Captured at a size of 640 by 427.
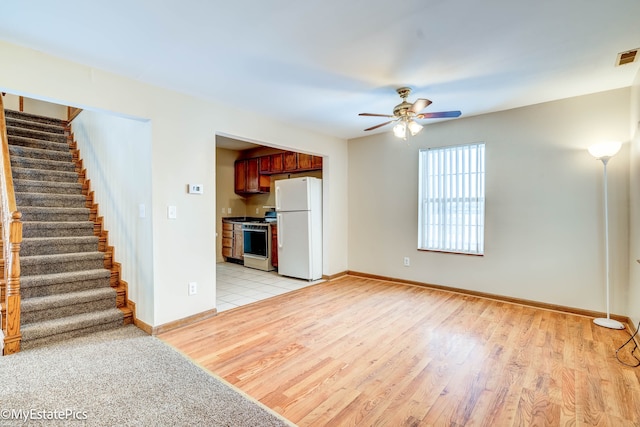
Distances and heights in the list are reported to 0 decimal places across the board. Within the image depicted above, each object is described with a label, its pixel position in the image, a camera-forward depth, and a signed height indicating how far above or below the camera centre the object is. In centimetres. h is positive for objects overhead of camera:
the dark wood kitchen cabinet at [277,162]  595 +104
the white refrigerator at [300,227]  476 -22
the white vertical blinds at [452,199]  393 +19
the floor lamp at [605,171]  284 +41
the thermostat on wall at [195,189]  310 +27
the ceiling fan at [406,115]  291 +100
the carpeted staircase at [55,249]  281 -39
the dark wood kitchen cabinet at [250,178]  647 +80
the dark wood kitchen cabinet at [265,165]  622 +104
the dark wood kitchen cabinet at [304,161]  546 +97
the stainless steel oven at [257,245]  562 -60
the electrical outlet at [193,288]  311 -77
